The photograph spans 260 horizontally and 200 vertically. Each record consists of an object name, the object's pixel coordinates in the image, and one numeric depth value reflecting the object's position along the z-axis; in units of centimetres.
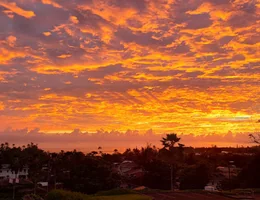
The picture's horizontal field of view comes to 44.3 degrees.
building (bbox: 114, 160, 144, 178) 6481
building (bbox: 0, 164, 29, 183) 7575
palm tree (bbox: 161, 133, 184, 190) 4203
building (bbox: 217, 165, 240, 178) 6581
